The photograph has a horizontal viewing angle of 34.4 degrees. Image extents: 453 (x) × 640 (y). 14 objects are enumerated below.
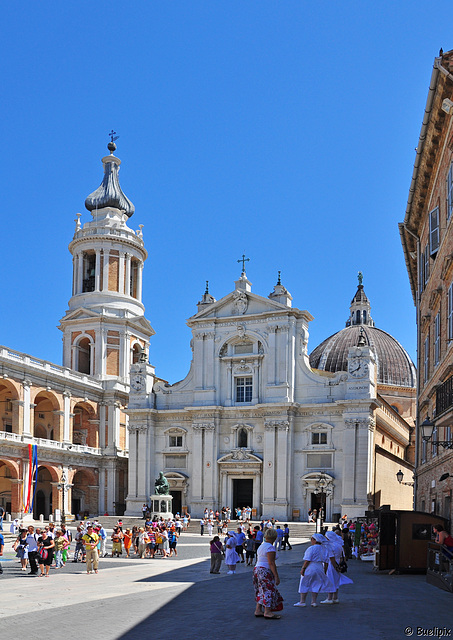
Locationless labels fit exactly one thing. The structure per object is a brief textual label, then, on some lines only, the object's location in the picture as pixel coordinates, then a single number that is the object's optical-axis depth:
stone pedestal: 48.81
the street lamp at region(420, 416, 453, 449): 18.03
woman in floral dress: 11.88
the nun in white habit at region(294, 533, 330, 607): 13.32
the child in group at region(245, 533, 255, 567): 26.48
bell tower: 62.09
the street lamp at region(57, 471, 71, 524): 53.25
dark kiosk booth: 20.28
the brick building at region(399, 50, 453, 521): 19.12
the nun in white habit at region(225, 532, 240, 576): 23.02
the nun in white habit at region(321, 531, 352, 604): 13.51
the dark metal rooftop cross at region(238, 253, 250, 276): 56.76
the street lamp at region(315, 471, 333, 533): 50.09
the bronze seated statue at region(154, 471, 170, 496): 49.38
